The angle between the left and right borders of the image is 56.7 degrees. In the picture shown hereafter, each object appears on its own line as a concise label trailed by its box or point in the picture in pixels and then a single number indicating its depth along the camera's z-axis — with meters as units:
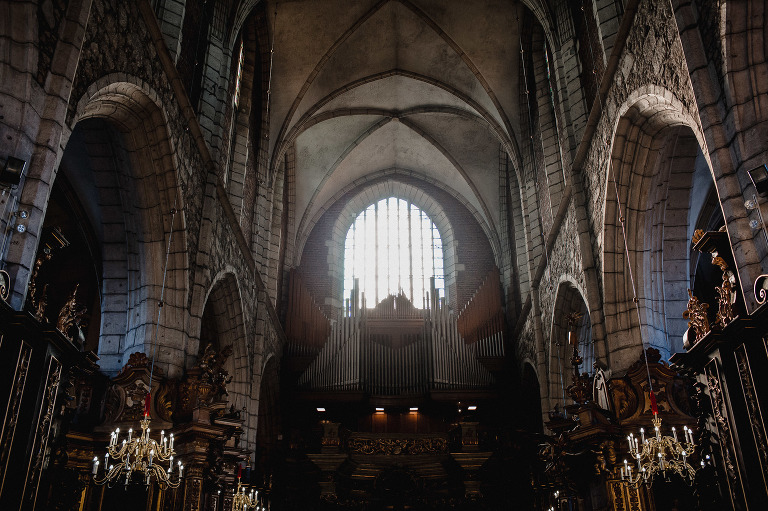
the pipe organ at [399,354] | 18.62
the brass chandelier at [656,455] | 7.61
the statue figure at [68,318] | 6.95
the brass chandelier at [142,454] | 7.90
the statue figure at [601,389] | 10.04
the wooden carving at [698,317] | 6.72
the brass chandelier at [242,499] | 12.44
